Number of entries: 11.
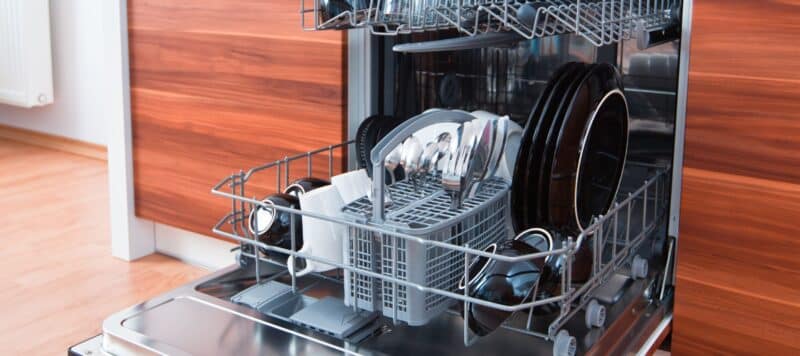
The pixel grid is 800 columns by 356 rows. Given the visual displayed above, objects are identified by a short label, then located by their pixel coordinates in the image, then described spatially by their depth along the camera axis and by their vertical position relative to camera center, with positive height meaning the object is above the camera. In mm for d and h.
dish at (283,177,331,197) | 1064 -211
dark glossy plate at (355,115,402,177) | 1232 -166
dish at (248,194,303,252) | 934 -225
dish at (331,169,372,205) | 918 -181
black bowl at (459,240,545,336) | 782 -240
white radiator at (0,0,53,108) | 3178 -147
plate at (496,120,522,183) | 974 -157
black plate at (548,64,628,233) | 906 -147
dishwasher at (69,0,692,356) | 816 -223
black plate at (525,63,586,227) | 902 -143
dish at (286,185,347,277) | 881 -217
